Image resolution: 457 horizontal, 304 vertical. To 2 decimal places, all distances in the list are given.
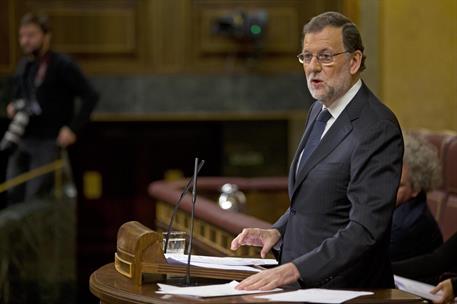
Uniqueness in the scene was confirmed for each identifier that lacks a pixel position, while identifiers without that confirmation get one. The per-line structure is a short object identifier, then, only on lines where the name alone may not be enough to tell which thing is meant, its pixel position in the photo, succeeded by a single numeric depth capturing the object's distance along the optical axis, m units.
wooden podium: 5.45
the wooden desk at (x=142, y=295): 5.03
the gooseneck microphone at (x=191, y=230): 5.47
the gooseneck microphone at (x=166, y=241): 5.91
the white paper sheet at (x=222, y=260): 5.75
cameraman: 14.02
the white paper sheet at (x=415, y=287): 7.52
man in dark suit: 5.30
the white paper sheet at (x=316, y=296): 4.98
